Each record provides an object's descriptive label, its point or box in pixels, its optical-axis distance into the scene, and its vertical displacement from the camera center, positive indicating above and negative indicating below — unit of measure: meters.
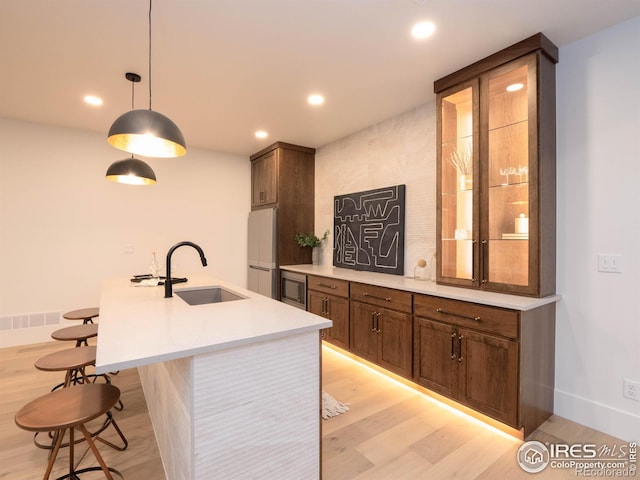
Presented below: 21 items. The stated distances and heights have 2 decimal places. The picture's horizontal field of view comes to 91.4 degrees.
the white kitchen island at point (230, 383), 1.21 -0.62
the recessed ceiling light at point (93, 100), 3.11 +1.42
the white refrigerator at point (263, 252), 4.52 -0.18
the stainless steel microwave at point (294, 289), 3.99 -0.66
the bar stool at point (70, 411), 1.32 -0.77
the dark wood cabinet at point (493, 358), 2.00 -0.82
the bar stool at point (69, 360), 1.84 -0.74
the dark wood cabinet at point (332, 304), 3.35 -0.73
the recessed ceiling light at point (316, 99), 3.08 +1.42
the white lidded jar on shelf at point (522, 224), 2.22 +0.12
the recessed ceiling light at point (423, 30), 2.03 +1.40
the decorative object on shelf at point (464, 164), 2.59 +0.64
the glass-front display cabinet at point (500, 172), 2.16 +0.53
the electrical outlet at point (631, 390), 1.97 -0.95
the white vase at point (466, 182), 2.58 +0.49
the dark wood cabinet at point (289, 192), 4.56 +0.73
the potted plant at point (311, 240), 4.58 +0.00
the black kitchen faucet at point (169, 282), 2.09 -0.29
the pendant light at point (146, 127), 1.71 +0.63
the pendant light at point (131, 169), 2.65 +0.61
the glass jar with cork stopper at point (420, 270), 3.09 -0.31
